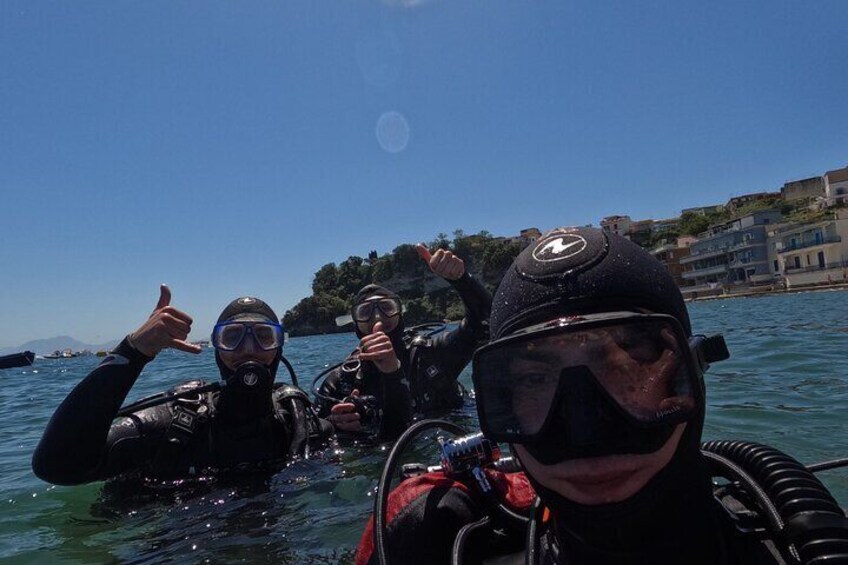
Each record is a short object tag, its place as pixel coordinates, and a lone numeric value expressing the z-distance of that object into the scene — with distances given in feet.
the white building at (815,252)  141.49
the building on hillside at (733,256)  172.24
